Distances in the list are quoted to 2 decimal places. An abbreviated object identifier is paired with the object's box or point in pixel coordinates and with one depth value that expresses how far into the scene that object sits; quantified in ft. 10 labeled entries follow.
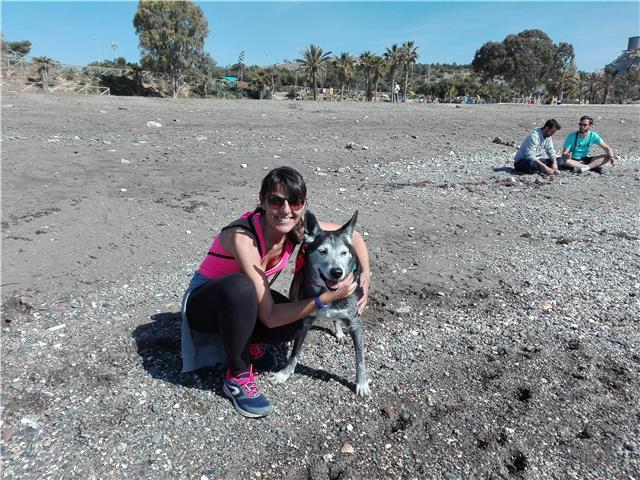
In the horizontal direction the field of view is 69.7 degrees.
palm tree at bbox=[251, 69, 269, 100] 172.14
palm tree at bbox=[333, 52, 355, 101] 205.84
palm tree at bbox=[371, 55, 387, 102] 199.72
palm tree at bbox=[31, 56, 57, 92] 103.69
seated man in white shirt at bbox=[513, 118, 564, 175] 36.14
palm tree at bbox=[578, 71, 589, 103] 245.45
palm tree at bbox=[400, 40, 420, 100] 204.13
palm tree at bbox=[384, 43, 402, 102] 204.13
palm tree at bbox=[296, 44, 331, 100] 176.24
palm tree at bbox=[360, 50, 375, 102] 199.31
